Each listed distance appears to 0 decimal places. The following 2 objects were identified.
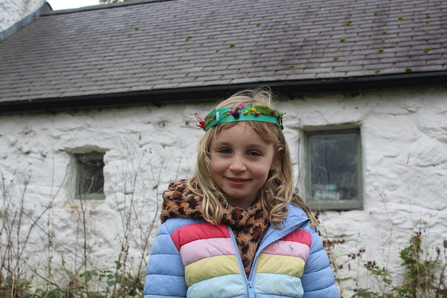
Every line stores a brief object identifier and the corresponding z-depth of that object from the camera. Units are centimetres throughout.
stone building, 426
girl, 151
